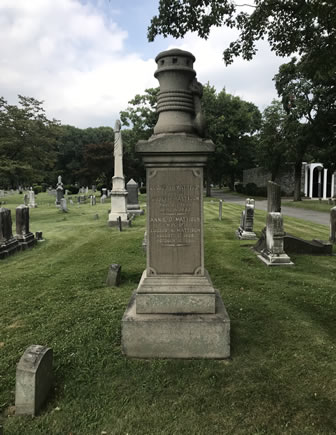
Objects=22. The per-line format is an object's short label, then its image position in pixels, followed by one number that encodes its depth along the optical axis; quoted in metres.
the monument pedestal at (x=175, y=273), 3.66
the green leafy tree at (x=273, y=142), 29.02
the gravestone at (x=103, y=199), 32.14
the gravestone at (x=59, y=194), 27.51
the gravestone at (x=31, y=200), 28.22
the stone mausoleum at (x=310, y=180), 37.09
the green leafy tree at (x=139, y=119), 34.97
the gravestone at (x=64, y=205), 22.61
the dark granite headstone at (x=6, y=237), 9.45
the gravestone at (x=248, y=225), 11.46
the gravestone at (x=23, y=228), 10.55
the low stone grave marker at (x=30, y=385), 2.85
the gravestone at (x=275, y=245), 8.04
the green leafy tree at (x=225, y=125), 34.94
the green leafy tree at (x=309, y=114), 24.83
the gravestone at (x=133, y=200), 19.44
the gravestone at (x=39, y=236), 11.88
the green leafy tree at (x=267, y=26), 8.13
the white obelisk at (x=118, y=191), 15.48
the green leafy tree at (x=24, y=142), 19.53
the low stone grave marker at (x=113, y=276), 6.45
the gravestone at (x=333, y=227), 10.37
